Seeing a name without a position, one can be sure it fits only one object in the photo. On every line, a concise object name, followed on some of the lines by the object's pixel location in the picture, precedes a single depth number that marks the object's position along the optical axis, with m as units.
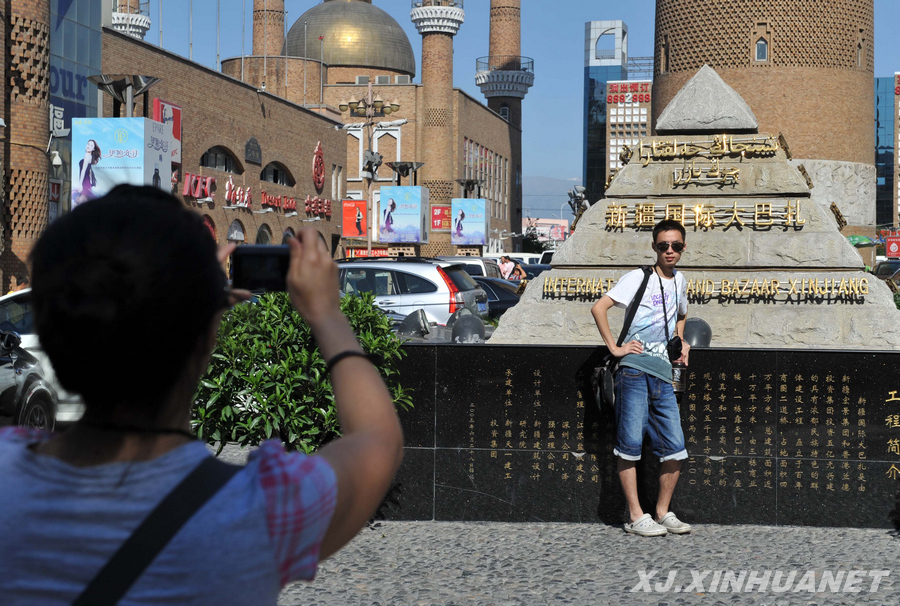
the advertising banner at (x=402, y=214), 43.22
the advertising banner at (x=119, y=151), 17.25
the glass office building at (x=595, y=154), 155.88
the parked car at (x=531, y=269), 36.76
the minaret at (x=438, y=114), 67.88
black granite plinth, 6.64
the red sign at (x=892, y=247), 42.64
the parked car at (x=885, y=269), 32.89
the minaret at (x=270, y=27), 69.81
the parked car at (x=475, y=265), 27.71
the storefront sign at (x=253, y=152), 41.06
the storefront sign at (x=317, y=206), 48.16
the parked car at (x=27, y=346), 8.74
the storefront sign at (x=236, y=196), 38.88
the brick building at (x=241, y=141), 34.62
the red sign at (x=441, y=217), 67.31
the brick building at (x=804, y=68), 33.06
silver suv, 15.82
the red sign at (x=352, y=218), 48.12
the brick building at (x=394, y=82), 67.94
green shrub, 5.99
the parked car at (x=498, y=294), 19.72
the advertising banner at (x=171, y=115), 33.22
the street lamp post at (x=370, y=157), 39.28
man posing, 6.27
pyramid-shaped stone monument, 8.48
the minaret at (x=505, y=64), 83.19
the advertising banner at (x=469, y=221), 58.56
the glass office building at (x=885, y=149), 128.25
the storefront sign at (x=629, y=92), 133.25
